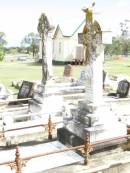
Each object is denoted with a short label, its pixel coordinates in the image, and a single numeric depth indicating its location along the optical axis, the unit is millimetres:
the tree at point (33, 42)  57904
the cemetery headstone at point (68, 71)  18794
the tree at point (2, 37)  70926
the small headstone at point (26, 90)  11971
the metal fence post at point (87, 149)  6062
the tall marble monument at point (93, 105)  6603
